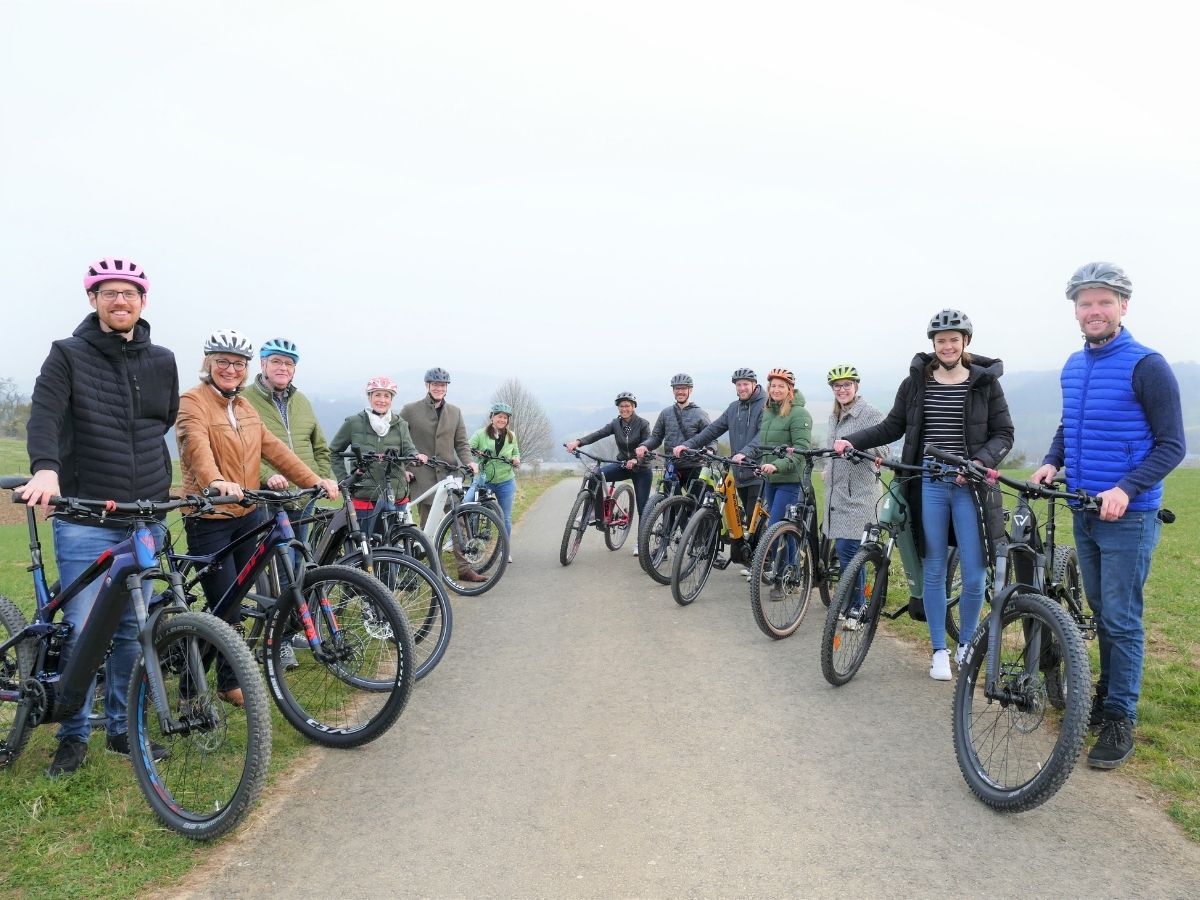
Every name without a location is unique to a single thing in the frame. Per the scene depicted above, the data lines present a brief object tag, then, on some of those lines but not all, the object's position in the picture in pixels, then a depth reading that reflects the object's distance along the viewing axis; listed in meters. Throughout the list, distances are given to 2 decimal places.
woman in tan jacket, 4.86
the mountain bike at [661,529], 8.64
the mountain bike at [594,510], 10.30
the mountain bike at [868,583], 5.37
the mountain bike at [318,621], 4.39
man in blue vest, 4.17
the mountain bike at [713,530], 7.90
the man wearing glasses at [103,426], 3.98
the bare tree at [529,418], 99.56
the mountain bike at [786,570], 6.62
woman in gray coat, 7.31
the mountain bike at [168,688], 3.47
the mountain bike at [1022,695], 3.55
